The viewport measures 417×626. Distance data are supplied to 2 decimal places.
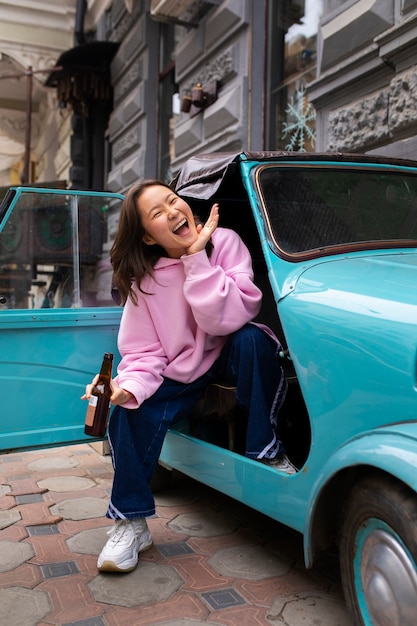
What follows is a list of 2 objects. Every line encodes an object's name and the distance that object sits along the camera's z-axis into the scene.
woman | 2.27
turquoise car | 1.60
